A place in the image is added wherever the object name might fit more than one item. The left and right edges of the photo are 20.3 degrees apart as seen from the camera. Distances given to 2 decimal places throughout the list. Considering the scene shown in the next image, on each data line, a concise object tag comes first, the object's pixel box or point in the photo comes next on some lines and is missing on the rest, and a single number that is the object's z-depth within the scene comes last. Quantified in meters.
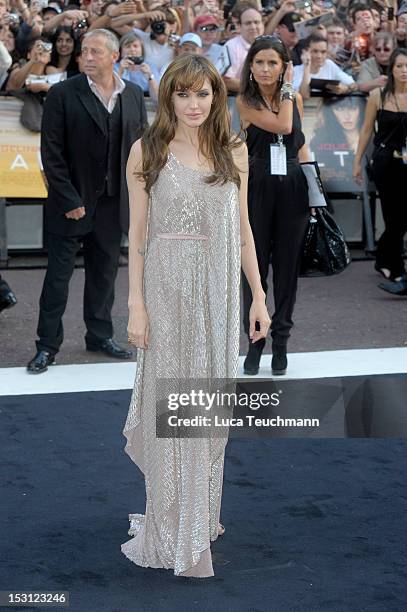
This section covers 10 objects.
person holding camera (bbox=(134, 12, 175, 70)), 11.66
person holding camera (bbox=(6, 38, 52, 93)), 10.55
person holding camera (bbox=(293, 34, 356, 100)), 11.37
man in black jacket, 7.54
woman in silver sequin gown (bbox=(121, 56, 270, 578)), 4.30
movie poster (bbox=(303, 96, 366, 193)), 11.60
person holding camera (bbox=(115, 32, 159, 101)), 10.88
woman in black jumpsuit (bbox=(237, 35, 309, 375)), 7.05
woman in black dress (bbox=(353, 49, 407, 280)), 10.09
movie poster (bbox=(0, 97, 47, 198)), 10.83
